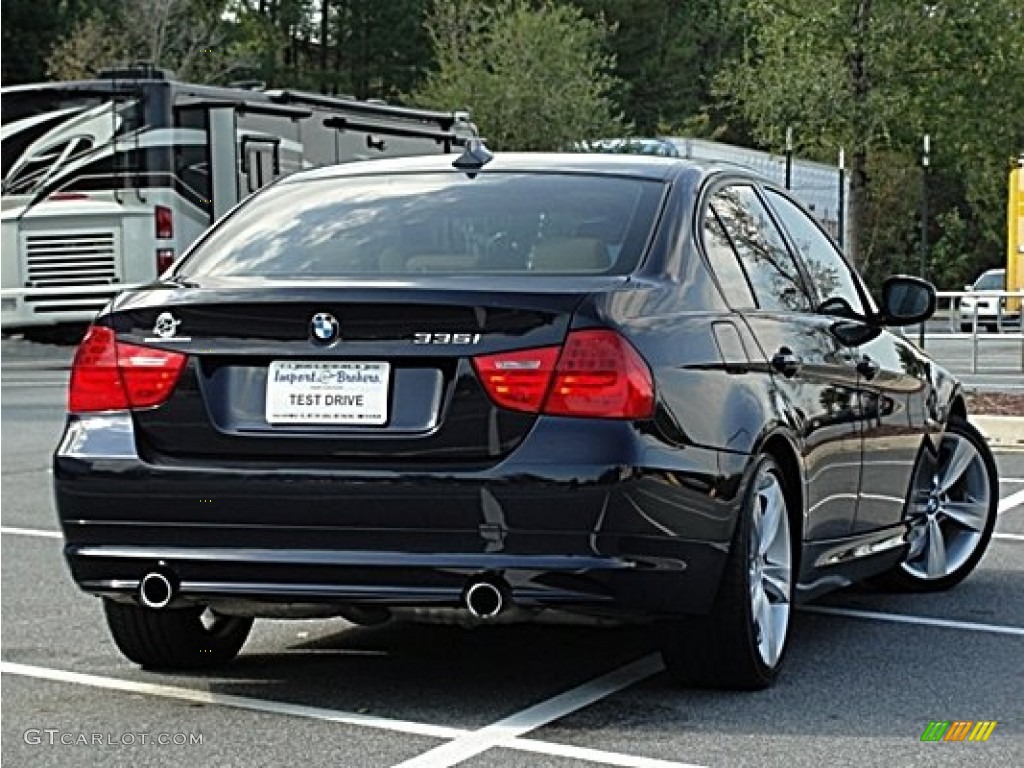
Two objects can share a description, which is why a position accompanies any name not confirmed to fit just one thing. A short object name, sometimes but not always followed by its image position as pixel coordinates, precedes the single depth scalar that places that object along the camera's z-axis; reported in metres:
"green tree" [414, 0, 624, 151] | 44.56
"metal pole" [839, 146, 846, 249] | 27.30
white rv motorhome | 24.19
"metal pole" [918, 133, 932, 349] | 24.70
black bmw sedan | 5.66
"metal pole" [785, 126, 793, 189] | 24.52
